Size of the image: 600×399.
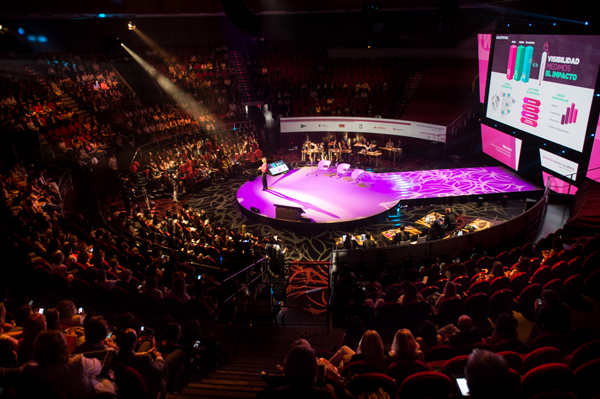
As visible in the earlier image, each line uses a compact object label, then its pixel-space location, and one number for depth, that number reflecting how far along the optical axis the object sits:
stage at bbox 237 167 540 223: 10.76
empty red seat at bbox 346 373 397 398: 2.82
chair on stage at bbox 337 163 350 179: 13.31
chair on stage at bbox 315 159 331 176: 13.86
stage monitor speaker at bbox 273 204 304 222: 9.94
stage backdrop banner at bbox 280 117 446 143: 14.84
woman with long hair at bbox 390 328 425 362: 3.18
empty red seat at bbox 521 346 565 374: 3.04
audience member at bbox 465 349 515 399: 2.25
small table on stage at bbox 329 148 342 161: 15.43
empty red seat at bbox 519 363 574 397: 2.67
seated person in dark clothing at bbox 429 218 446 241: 8.28
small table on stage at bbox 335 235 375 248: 8.42
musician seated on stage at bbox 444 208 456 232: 8.93
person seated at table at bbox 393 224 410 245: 8.45
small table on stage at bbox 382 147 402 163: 15.18
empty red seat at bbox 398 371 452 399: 2.72
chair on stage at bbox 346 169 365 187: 12.54
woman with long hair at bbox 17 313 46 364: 3.33
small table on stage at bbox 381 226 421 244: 9.14
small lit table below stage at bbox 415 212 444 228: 10.00
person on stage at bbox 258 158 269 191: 12.01
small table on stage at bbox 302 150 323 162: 14.87
